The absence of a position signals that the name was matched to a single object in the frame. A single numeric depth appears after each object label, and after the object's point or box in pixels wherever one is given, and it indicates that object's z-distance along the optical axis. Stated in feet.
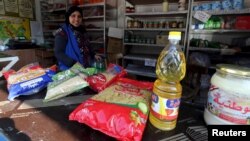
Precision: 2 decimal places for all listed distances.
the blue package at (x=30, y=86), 2.29
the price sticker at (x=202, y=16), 7.22
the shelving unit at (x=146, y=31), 8.41
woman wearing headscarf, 5.31
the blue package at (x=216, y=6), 7.18
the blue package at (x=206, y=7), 7.37
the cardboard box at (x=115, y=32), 9.86
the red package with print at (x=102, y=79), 2.46
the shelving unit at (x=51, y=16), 12.37
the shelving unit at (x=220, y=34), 6.98
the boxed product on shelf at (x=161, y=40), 8.48
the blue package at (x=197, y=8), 7.52
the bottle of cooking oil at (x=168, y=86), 1.56
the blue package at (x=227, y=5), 6.98
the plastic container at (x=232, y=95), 1.43
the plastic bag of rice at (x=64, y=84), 2.22
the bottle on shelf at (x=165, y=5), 8.28
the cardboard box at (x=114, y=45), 9.93
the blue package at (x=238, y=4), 6.80
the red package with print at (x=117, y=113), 1.45
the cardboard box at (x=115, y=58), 9.87
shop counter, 1.59
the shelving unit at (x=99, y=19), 10.19
